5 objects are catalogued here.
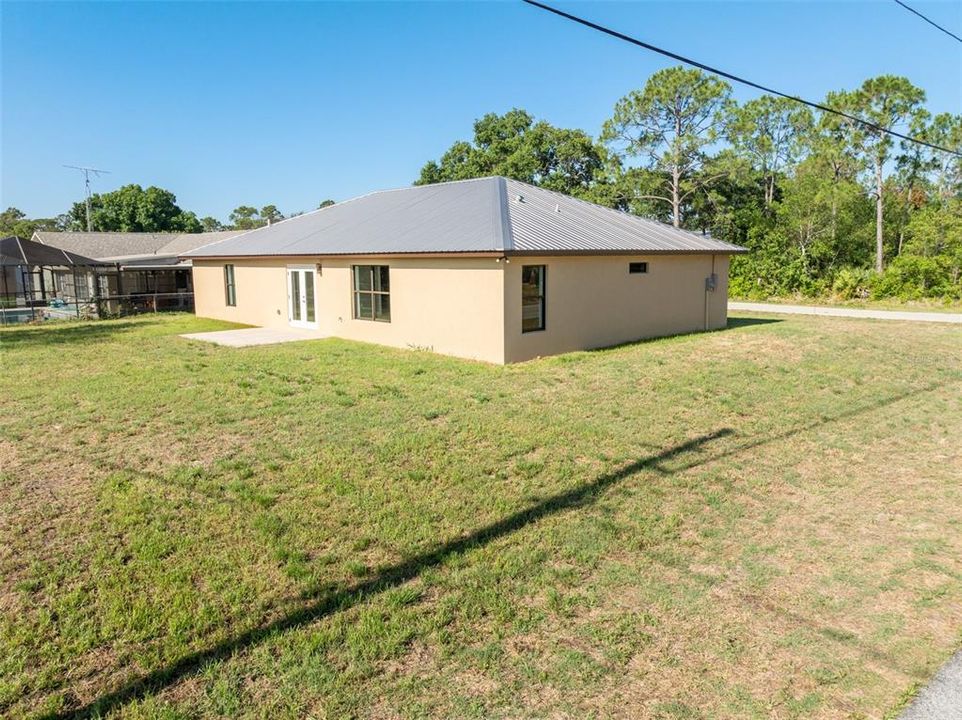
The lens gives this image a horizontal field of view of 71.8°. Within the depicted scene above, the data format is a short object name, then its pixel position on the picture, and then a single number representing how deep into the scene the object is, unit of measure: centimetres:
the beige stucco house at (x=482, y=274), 1251
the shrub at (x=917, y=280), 2581
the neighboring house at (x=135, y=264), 2689
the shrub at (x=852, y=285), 2756
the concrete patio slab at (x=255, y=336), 1520
